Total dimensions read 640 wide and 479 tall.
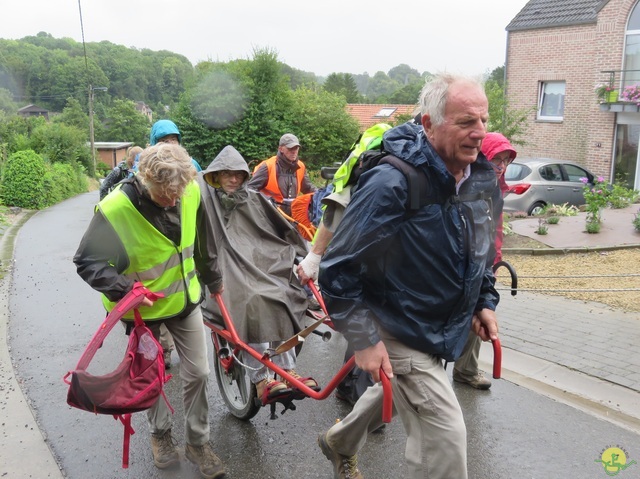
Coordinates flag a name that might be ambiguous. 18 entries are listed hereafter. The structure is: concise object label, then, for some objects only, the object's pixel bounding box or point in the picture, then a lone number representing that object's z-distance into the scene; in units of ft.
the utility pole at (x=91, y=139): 160.82
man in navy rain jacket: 8.40
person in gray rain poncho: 13.74
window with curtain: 71.87
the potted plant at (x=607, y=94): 64.28
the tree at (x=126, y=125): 271.08
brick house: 64.69
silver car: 46.88
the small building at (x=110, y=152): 226.58
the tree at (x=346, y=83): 275.80
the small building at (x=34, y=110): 246.27
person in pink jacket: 15.84
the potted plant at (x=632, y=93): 61.21
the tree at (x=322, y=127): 80.84
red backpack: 9.76
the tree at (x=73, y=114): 228.84
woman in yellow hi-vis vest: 11.00
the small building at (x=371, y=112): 136.02
